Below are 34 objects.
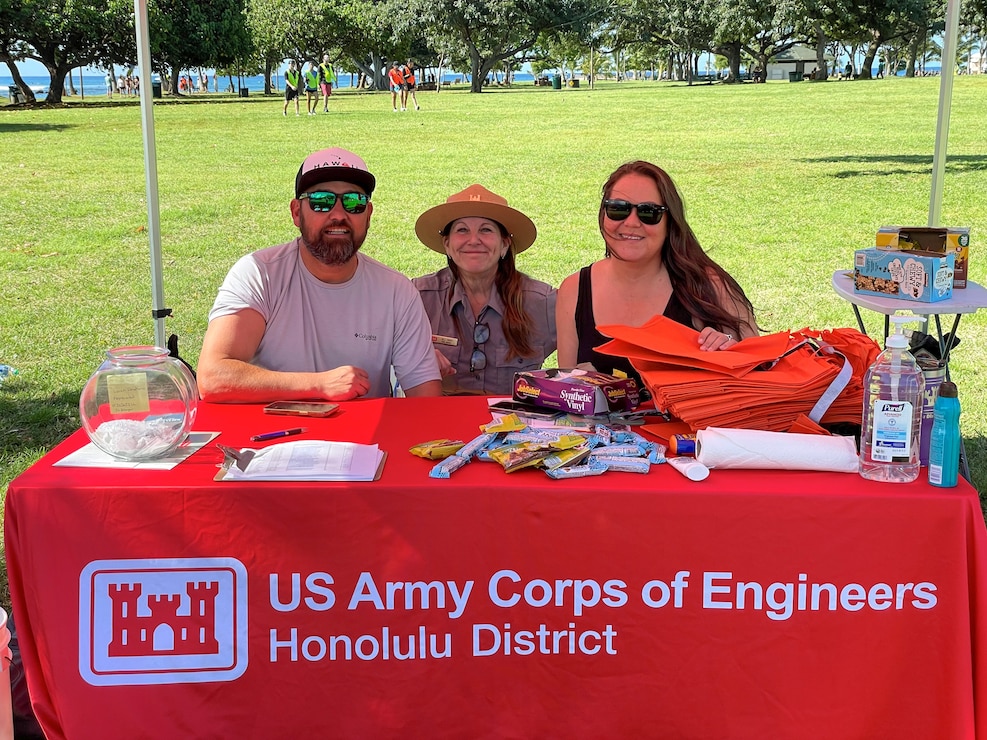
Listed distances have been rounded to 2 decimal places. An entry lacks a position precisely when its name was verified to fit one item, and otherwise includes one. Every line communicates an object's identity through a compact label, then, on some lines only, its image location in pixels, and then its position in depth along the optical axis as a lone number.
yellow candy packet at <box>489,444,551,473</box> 2.17
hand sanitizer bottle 2.02
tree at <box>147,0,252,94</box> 34.62
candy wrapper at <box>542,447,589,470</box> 2.16
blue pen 2.43
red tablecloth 2.07
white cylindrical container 2.12
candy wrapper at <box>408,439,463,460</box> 2.27
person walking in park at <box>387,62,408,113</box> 29.47
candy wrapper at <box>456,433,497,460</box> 2.25
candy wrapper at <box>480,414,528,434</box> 2.40
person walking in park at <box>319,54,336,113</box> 28.70
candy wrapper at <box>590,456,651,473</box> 2.16
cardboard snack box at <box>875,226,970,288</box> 3.38
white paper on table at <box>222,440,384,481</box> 2.15
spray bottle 1.99
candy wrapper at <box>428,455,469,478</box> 2.15
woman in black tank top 3.07
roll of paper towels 2.15
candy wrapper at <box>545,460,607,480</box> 2.13
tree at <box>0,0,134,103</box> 30.30
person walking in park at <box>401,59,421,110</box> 29.75
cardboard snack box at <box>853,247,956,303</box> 3.18
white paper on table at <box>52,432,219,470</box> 2.23
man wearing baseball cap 3.04
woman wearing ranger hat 3.57
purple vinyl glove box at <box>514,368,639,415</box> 2.56
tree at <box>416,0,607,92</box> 38.97
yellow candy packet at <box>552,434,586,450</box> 2.24
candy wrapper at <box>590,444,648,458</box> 2.23
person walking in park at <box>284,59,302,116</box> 27.03
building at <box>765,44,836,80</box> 54.78
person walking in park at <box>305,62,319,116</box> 27.19
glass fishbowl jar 2.23
